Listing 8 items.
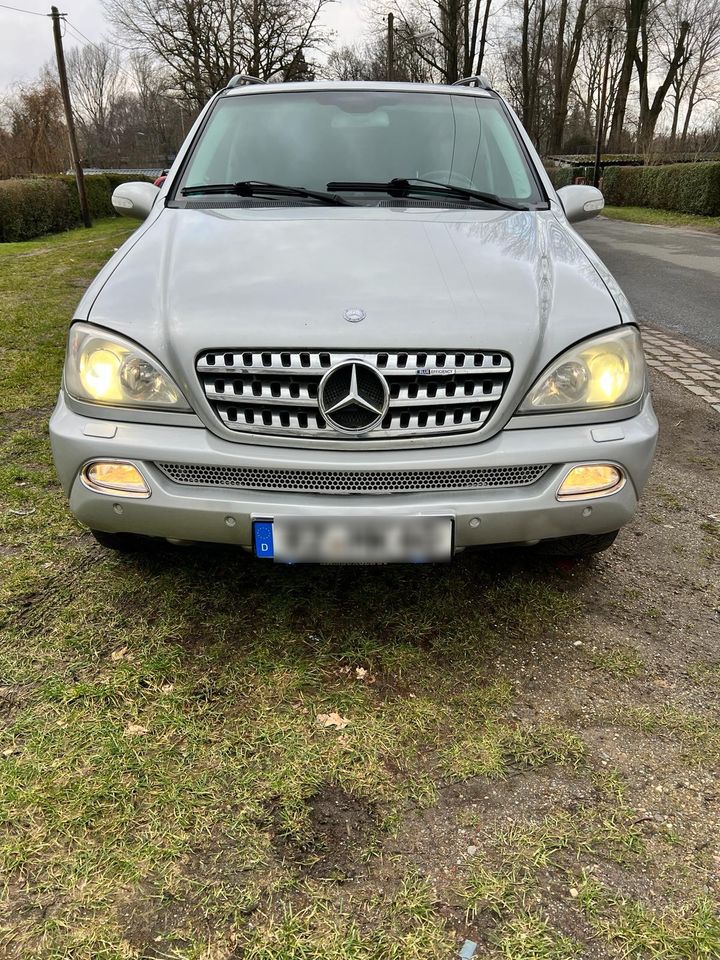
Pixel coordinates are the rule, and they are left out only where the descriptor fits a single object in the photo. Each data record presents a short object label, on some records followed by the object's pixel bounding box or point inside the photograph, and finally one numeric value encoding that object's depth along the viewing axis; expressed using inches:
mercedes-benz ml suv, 81.7
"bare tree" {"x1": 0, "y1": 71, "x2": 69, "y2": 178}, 1264.8
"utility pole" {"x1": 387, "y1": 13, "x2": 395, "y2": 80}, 1246.9
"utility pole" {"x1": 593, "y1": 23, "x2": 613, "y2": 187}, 1095.6
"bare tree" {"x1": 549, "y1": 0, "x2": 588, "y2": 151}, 1560.0
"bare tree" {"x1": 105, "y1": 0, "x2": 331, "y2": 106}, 1077.8
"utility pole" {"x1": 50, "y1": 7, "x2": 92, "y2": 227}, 969.9
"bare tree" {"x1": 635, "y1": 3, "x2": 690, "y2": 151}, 1480.1
